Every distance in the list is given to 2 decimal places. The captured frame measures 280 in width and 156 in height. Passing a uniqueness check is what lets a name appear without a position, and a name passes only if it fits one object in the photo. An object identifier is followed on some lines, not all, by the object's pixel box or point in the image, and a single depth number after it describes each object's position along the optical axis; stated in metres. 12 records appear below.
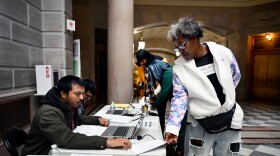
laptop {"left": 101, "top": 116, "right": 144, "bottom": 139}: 1.57
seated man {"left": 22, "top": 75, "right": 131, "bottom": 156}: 1.36
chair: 1.37
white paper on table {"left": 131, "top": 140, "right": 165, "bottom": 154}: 1.33
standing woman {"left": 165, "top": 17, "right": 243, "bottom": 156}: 1.37
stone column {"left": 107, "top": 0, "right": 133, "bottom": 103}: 3.70
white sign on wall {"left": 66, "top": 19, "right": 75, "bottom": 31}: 3.52
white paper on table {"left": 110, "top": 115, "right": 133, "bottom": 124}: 2.01
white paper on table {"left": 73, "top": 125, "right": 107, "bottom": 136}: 1.69
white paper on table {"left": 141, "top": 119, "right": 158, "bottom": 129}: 1.88
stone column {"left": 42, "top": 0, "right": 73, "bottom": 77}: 3.33
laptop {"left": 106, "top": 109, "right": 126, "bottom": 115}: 2.39
